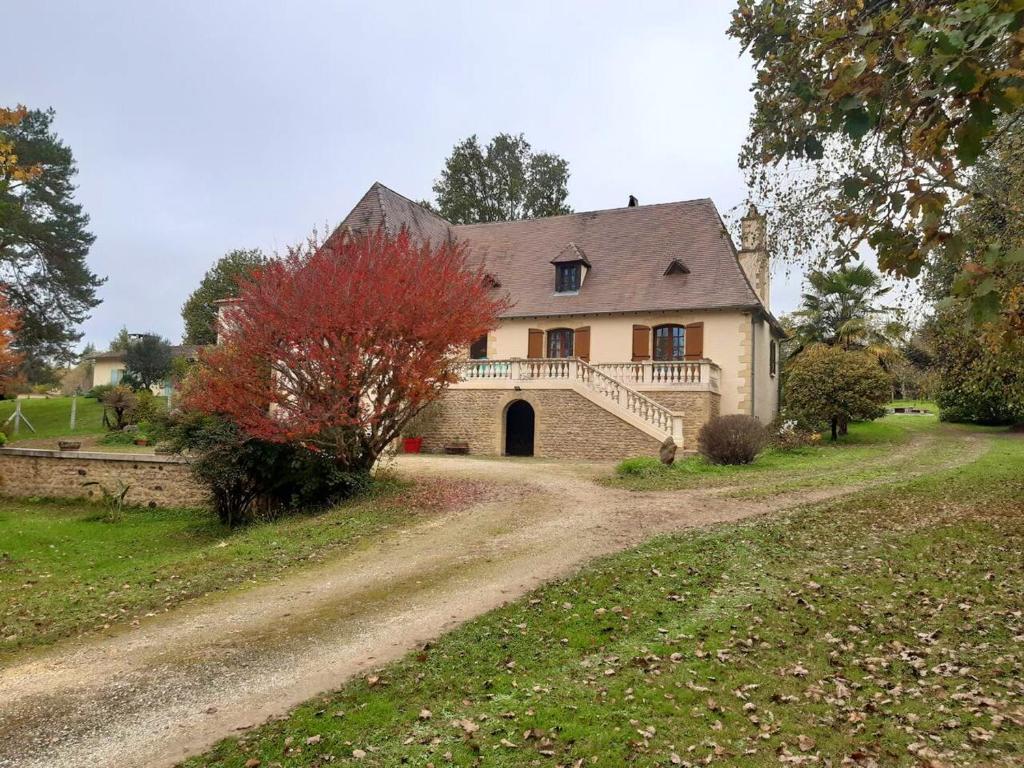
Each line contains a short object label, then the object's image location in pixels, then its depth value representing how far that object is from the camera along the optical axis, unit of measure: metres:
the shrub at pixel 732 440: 16.14
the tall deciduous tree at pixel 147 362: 33.99
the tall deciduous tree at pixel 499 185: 40.41
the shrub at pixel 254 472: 12.49
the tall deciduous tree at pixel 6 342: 22.52
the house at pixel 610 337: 19.97
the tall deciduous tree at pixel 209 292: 47.38
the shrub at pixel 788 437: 19.17
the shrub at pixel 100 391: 31.78
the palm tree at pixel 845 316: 27.86
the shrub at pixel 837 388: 21.28
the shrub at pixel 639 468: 14.80
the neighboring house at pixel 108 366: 45.92
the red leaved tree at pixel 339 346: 12.07
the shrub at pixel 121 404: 26.98
